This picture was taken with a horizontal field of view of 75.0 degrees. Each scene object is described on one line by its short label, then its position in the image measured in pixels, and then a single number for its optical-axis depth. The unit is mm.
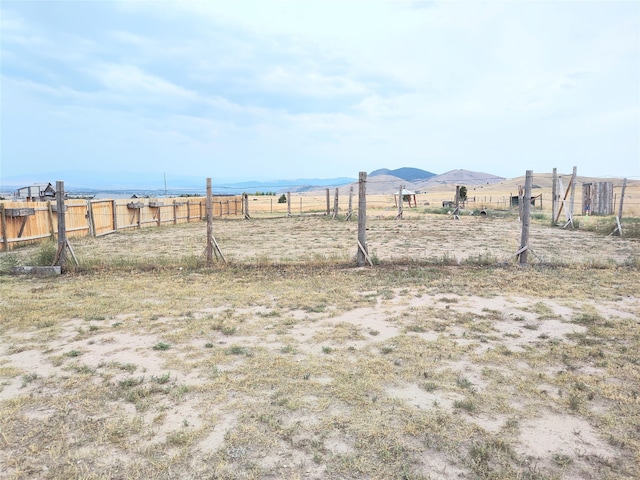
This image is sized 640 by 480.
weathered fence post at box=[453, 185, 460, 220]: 24622
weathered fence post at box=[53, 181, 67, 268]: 9562
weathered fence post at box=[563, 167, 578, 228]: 17711
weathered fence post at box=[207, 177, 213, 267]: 9922
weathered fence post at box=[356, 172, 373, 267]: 9547
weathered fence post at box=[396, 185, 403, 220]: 25172
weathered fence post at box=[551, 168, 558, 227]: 18464
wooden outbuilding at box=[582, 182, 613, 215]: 25094
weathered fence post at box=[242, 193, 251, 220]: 28131
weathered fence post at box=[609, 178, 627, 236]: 14842
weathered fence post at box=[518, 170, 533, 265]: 9367
